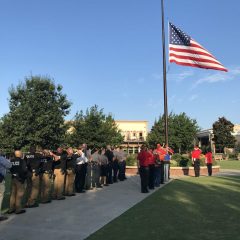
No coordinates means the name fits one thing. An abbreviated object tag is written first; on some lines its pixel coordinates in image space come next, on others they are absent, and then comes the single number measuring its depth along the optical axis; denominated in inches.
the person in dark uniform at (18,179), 271.6
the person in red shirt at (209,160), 590.7
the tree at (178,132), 1621.9
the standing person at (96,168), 439.7
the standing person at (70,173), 356.7
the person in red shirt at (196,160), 571.2
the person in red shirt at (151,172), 421.0
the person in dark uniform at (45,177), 318.2
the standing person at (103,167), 452.7
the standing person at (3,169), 256.9
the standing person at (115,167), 503.1
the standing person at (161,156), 467.1
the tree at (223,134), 1840.1
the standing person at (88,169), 419.6
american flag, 481.5
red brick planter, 622.5
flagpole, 509.8
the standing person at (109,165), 474.0
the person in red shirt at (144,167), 387.1
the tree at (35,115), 895.4
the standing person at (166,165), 495.2
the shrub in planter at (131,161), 690.8
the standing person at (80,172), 385.4
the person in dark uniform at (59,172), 339.9
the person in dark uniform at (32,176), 298.9
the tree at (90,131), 990.2
